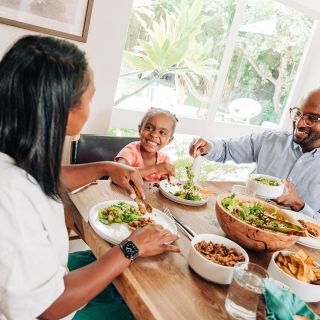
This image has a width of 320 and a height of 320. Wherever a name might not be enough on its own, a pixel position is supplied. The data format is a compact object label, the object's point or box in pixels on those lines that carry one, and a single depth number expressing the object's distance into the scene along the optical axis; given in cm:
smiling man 205
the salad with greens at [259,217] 114
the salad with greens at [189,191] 155
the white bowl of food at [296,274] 96
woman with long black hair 73
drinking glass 87
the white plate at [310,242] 137
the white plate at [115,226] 108
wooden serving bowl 109
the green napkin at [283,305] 83
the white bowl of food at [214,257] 96
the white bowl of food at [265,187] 147
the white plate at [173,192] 152
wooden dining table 85
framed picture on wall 189
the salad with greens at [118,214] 117
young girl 209
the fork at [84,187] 138
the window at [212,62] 262
